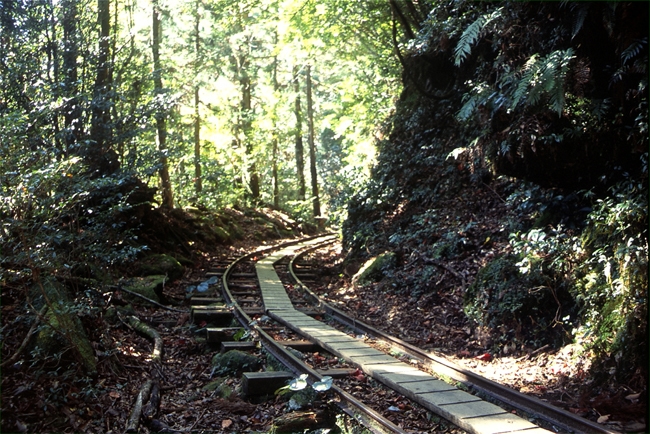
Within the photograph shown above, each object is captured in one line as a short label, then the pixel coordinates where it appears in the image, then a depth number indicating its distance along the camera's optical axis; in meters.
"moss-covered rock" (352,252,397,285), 11.18
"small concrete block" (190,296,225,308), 10.41
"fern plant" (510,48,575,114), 5.86
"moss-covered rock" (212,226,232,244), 18.62
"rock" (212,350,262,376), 6.59
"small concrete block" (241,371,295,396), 5.71
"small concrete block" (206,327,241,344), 7.79
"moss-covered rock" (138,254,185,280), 11.95
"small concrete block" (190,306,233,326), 9.00
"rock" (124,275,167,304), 9.99
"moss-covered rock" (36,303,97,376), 5.18
